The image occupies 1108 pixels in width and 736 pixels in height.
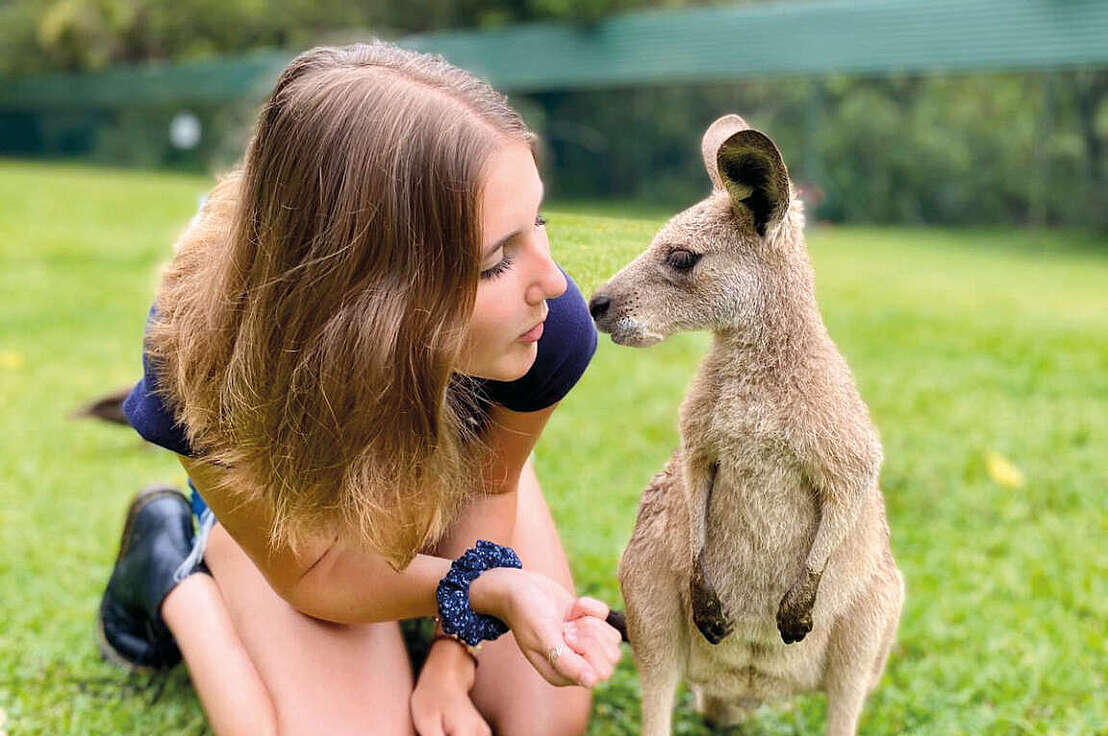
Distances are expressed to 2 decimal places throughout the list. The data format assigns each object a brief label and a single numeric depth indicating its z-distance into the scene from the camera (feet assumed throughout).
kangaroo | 4.31
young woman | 4.20
